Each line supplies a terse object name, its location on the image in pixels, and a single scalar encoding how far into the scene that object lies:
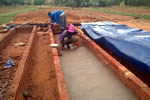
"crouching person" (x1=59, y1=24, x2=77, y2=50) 5.02
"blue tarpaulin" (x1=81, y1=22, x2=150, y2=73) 3.10
